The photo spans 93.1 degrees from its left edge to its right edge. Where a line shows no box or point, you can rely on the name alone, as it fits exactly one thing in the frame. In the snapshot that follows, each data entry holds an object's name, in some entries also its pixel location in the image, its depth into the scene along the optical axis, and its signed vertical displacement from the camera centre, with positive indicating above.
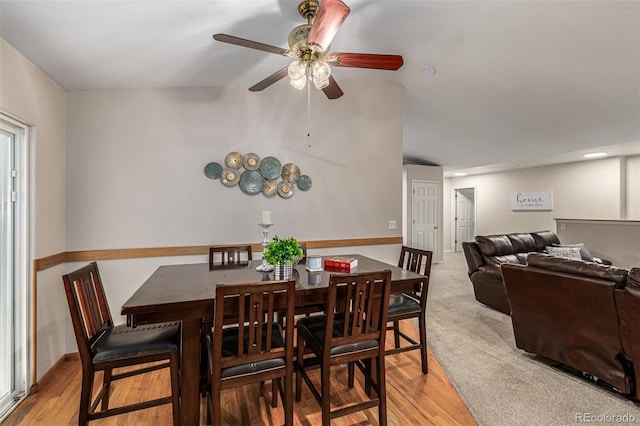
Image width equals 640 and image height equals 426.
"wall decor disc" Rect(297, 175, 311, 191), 3.39 +0.35
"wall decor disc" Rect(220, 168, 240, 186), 3.12 +0.38
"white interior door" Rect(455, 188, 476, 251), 8.84 -0.07
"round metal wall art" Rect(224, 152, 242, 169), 3.13 +0.56
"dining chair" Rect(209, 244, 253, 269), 2.59 -0.36
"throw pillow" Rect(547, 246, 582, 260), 4.31 -0.56
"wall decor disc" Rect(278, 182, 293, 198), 3.30 +0.26
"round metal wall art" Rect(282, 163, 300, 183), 3.33 +0.45
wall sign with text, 6.72 +0.31
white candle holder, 2.25 -0.39
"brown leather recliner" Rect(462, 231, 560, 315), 3.78 -0.62
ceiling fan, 1.62 +0.99
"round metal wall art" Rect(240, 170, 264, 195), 3.18 +0.34
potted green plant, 1.93 -0.27
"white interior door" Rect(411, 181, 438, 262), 6.81 -0.05
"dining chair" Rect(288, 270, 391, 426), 1.64 -0.70
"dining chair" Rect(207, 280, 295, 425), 1.44 -0.70
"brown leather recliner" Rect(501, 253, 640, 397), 1.98 -0.74
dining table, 1.54 -0.45
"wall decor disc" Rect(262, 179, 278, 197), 3.26 +0.28
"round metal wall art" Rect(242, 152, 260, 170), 3.19 +0.56
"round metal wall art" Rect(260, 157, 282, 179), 3.25 +0.49
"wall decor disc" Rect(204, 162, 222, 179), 3.09 +0.45
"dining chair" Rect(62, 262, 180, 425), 1.56 -0.72
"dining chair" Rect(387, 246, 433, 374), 2.31 -0.75
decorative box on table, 2.19 -0.38
